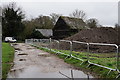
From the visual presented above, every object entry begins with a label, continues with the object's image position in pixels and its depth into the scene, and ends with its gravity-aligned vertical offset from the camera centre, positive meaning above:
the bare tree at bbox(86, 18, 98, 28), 39.65 +6.07
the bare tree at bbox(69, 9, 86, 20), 40.79 +8.90
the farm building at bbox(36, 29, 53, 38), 37.04 +2.40
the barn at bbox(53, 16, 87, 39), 28.60 +3.31
